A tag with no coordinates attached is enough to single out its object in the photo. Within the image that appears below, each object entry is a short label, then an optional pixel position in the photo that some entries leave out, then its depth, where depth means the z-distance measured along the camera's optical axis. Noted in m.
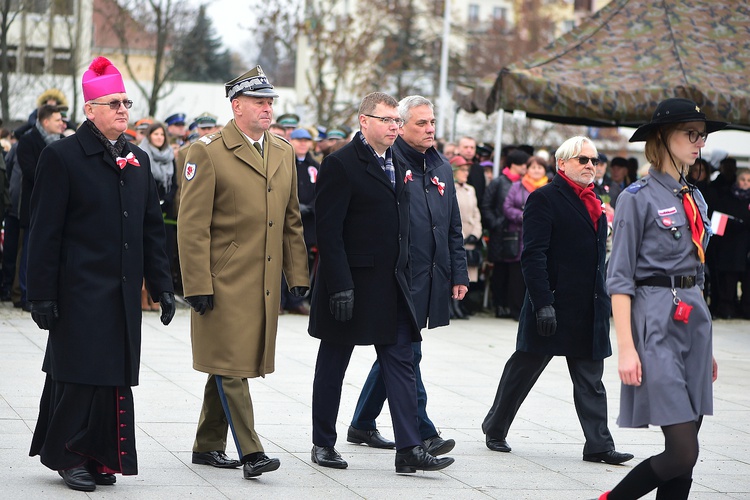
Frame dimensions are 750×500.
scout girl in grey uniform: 10.43
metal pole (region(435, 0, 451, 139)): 70.31
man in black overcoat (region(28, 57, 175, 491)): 12.20
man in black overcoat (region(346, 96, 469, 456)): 14.36
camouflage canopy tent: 28.11
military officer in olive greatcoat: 12.95
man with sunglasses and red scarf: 14.92
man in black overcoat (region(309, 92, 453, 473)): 13.48
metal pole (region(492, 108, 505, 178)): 32.45
